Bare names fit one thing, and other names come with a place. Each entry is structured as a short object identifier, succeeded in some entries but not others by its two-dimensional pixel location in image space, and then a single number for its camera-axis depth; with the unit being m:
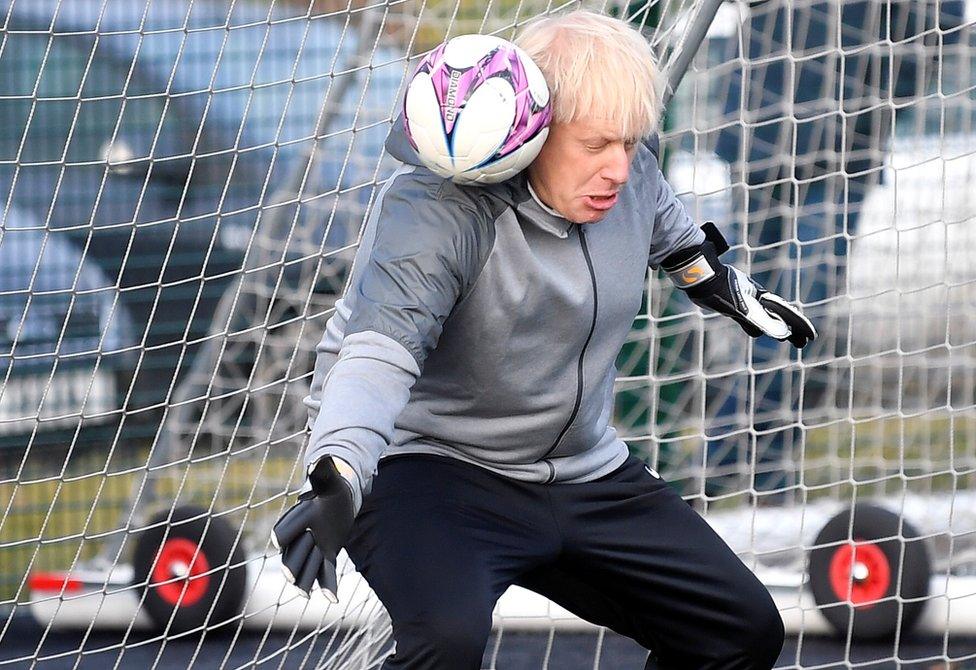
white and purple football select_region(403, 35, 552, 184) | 16.27
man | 16.23
